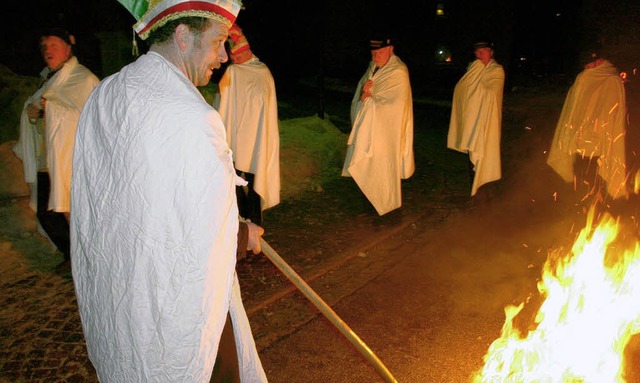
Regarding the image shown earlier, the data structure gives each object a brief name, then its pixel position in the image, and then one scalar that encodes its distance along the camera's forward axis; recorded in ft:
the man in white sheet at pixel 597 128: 21.25
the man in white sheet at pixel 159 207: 5.52
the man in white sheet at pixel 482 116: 22.85
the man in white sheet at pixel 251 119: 19.11
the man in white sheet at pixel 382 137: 21.57
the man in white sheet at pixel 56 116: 15.43
